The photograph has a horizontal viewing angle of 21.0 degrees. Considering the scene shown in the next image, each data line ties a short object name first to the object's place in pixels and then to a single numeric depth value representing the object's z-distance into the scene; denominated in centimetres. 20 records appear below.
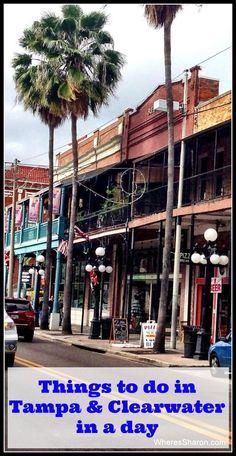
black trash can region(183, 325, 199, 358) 1797
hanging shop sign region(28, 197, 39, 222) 3841
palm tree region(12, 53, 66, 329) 2592
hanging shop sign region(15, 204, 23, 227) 4396
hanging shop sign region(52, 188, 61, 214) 3416
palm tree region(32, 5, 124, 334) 2534
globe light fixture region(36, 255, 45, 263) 3156
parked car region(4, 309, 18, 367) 1245
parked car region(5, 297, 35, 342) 2169
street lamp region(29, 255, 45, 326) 3203
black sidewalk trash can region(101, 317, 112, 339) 2461
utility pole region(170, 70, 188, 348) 2041
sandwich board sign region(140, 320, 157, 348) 2017
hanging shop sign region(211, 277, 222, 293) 1803
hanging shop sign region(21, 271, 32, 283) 3592
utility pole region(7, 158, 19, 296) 3631
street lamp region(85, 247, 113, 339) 2472
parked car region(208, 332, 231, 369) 1402
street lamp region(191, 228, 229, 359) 1739
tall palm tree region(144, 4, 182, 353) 1884
